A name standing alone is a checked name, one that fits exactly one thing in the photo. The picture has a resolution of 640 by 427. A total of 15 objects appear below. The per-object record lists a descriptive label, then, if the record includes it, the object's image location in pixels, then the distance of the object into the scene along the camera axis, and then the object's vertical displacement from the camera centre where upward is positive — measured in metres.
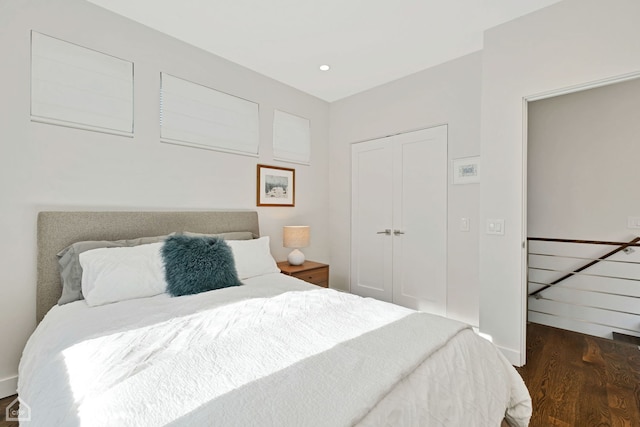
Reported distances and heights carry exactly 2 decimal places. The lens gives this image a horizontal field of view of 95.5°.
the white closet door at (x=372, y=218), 3.54 -0.07
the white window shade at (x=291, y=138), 3.49 +0.93
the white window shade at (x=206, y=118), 2.62 +0.93
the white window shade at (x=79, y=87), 2.01 +0.92
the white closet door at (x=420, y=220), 3.07 -0.08
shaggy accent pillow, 1.96 -0.38
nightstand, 3.06 -0.64
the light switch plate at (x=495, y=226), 2.42 -0.11
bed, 0.84 -0.55
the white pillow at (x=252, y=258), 2.44 -0.40
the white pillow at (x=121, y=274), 1.78 -0.40
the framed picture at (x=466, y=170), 2.81 +0.43
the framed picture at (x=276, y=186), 3.32 +0.31
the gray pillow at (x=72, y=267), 1.88 -0.38
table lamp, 3.26 -0.31
